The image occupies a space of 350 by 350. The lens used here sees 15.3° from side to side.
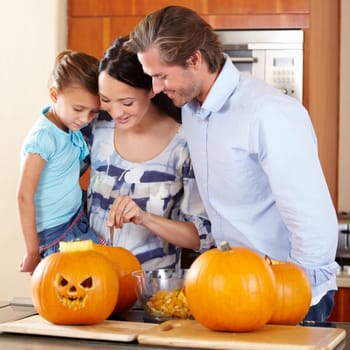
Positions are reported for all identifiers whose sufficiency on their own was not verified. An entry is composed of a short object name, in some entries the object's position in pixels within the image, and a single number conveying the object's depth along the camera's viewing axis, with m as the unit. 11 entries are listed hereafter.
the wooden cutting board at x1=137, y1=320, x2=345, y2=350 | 3.27
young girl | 4.60
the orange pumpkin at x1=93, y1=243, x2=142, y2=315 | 3.79
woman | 4.39
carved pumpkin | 3.54
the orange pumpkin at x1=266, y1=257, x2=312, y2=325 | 3.55
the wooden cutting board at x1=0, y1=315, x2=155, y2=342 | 3.43
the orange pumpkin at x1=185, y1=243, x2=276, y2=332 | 3.40
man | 4.11
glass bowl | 3.66
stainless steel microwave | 6.93
